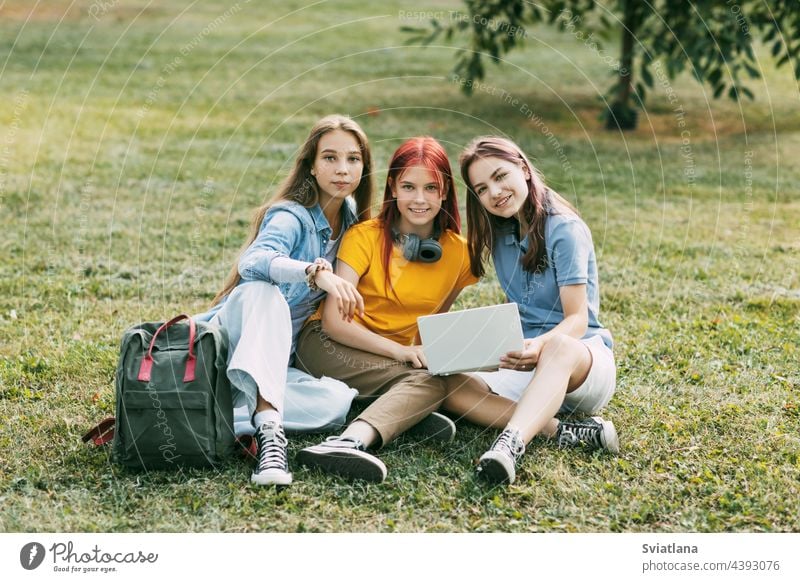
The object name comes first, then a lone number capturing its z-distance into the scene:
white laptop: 3.72
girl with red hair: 4.05
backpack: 3.53
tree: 9.29
